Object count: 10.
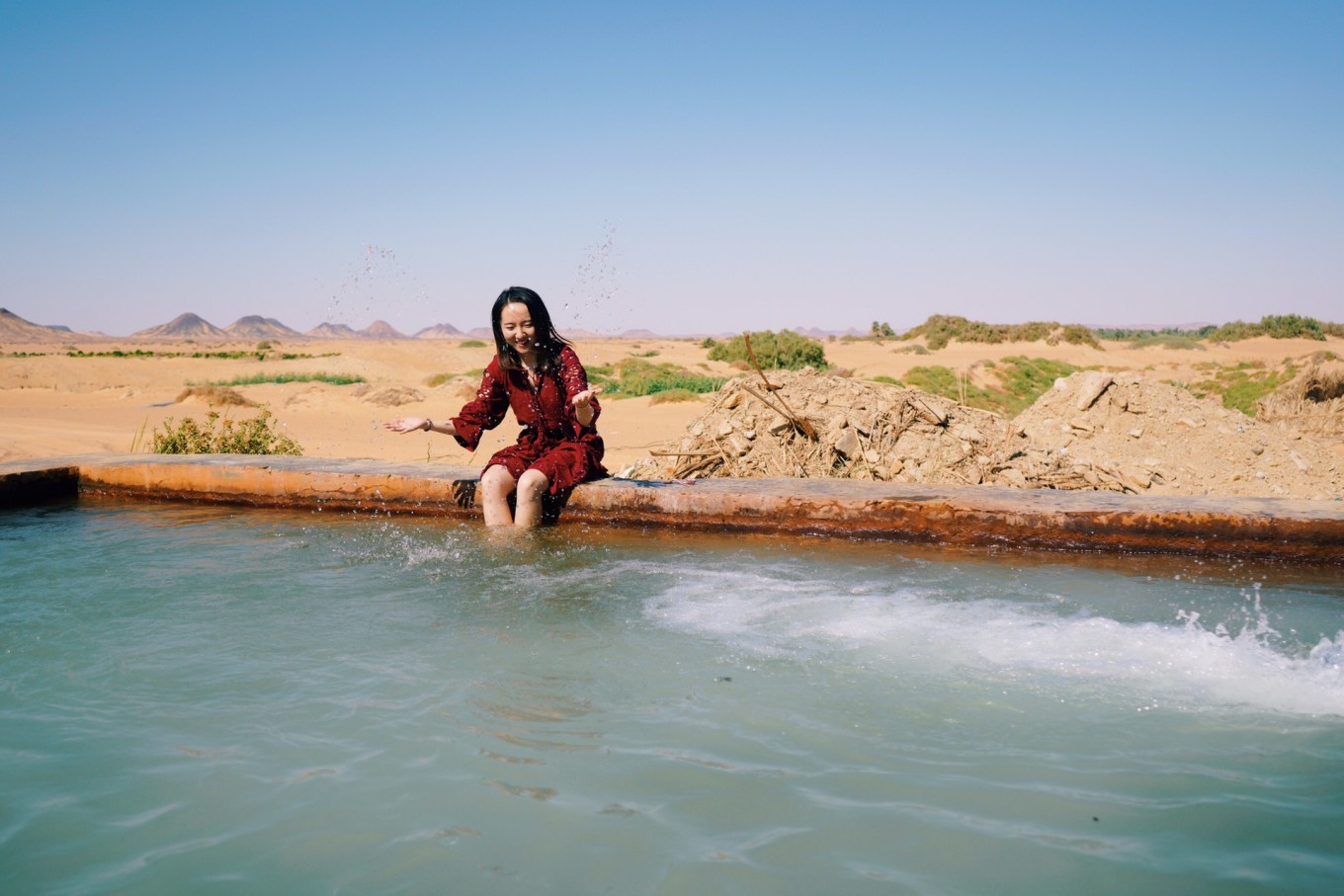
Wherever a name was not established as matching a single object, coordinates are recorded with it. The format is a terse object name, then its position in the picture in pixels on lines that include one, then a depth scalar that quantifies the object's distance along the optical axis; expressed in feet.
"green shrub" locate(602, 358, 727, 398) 53.47
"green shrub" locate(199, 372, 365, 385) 64.23
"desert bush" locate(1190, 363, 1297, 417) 44.91
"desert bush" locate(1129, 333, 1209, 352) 96.68
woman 15.15
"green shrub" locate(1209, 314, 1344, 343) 96.02
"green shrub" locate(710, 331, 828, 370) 62.75
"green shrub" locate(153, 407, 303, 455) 23.17
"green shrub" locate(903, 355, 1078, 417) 48.55
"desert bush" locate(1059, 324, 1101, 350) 87.76
